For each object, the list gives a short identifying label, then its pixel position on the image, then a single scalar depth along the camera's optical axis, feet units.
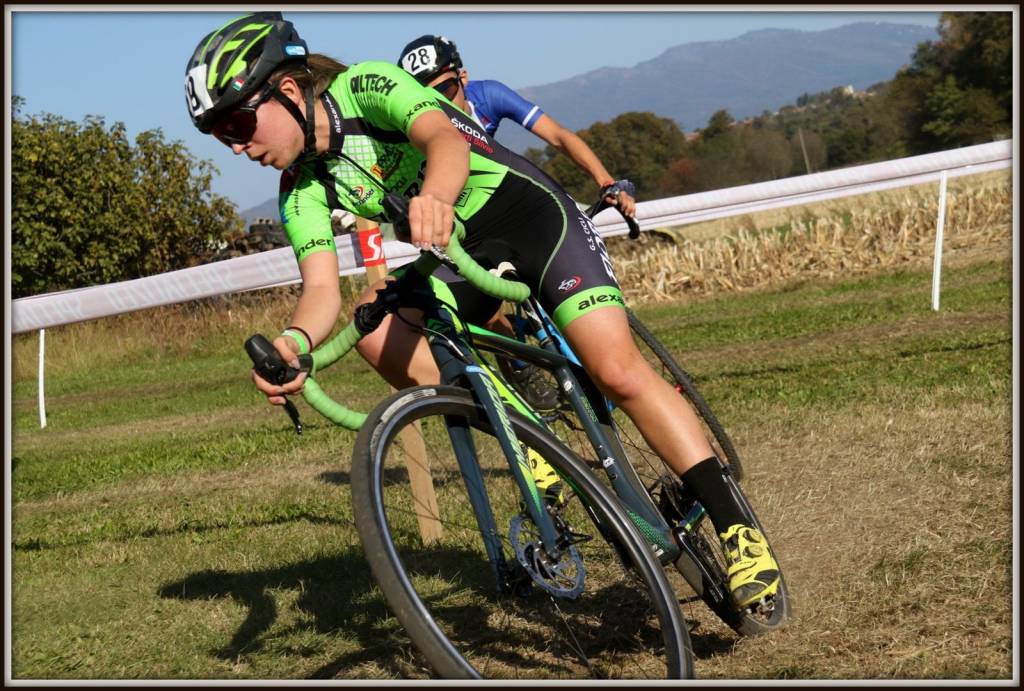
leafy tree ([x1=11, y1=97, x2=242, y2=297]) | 79.41
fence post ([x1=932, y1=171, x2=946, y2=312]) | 42.57
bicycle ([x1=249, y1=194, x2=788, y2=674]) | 10.41
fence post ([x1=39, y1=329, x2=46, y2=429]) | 42.37
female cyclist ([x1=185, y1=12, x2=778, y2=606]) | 12.61
